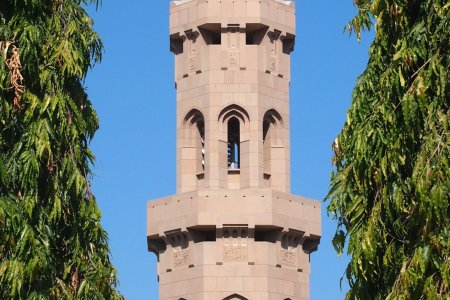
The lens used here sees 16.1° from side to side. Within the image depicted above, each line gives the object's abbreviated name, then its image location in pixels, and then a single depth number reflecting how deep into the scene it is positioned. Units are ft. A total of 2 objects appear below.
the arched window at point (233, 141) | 199.62
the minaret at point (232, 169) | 192.24
